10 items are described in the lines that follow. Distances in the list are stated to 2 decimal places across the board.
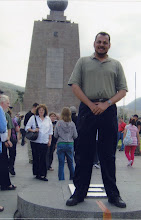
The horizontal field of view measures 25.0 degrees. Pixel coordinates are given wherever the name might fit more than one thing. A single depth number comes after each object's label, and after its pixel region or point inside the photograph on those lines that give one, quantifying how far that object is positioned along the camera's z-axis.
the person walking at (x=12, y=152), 7.76
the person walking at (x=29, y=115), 9.08
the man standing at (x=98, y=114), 4.08
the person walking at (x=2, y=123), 4.86
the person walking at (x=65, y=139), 7.02
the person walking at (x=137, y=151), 13.70
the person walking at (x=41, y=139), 7.23
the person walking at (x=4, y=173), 5.94
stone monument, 24.16
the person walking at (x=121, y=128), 16.40
